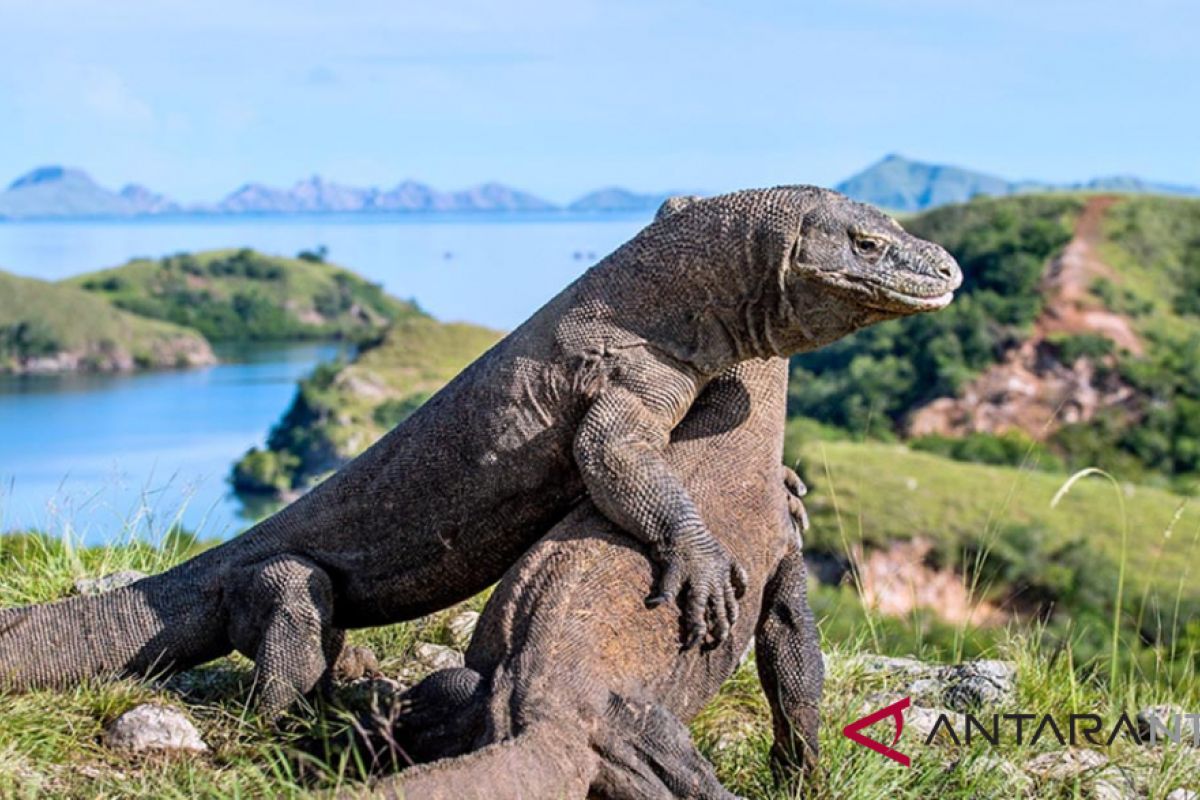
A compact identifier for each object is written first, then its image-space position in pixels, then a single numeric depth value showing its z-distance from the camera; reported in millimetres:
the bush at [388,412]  89362
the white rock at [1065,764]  6398
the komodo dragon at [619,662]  4941
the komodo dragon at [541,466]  5820
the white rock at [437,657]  7718
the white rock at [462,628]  8211
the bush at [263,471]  106750
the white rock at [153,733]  6145
